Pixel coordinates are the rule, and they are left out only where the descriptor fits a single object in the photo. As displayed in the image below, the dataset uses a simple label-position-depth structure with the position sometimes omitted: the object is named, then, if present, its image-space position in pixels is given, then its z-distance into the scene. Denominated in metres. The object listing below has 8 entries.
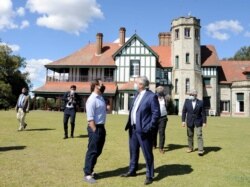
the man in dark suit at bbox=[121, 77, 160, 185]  4.12
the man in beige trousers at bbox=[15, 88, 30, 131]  9.04
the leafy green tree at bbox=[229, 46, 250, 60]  47.63
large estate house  25.90
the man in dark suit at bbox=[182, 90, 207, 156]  6.17
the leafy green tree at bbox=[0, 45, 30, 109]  31.60
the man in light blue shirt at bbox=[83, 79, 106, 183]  4.14
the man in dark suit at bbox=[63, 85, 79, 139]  7.70
